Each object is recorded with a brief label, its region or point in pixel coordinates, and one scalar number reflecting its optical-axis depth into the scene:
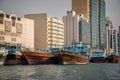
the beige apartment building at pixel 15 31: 111.82
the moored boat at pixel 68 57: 82.81
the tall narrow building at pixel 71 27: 173.88
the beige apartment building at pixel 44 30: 143.38
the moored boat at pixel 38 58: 85.50
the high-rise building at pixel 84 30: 174.41
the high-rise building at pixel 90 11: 186.50
